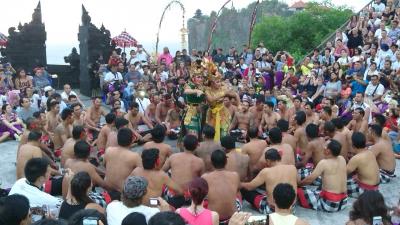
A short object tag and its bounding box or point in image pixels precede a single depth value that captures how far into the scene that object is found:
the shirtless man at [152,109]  11.41
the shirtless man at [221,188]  5.89
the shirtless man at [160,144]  7.36
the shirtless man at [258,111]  10.65
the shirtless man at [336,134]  8.05
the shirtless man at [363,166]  6.95
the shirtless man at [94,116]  10.45
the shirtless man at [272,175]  6.21
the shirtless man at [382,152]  7.66
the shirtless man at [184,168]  6.64
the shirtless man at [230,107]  10.18
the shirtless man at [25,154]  7.03
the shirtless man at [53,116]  9.93
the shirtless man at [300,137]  8.30
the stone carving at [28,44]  17.80
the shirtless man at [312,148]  7.70
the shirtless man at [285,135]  8.02
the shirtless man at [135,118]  10.34
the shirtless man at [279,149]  6.93
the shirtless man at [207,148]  7.31
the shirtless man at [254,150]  7.45
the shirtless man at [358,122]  9.30
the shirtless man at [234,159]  6.92
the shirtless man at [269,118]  10.30
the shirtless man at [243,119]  10.56
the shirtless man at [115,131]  8.22
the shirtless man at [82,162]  6.54
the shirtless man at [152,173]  5.97
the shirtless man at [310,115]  9.84
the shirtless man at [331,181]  6.62
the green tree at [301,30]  35.28
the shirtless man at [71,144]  7.60
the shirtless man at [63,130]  9.01
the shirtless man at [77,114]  9.51
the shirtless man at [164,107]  11.21
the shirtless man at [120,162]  6.79
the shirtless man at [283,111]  10.68
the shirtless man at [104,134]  8.84
